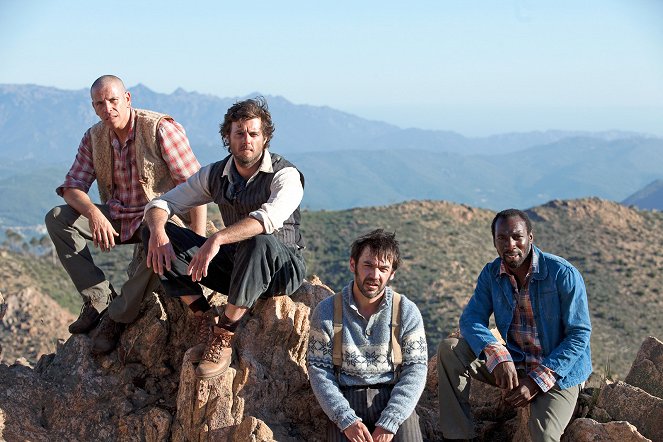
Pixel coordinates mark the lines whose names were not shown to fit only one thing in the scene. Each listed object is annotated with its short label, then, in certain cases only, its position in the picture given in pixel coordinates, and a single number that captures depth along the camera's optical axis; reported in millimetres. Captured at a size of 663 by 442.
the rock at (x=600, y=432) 5379
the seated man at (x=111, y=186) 6461
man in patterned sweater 5168
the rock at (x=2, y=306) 6703
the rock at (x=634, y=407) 5789
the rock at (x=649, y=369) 6492
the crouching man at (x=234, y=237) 5367
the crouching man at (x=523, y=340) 5340
